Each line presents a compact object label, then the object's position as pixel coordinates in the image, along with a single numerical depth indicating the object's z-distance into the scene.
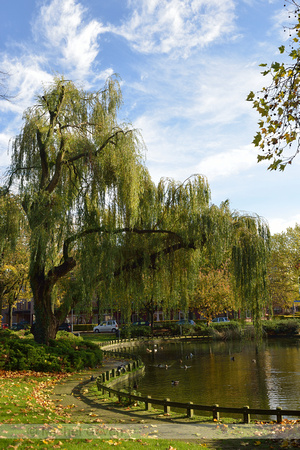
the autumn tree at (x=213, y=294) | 48.06
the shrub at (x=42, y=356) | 17.95
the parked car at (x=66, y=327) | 55.72
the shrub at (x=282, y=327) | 46.47
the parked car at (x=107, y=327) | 54.94
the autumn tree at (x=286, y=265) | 55.06
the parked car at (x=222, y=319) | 57.41
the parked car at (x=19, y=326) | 61.35
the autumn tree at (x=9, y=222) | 17.34
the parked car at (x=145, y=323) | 57.45
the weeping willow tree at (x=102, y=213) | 16.80
